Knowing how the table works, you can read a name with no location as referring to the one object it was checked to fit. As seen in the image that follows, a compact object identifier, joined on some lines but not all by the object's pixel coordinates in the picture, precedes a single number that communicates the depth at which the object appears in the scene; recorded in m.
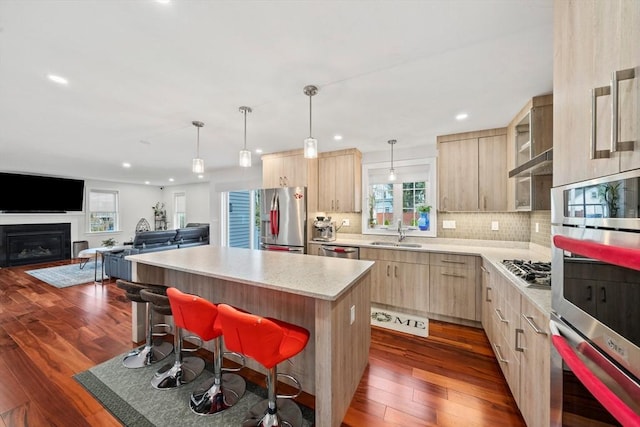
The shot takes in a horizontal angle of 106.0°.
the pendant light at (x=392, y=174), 3.69
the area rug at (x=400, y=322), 2.87
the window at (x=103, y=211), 7.82
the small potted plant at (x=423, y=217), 3.80
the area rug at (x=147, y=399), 1.62
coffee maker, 4.14
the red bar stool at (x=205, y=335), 1.62
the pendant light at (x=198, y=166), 2.72
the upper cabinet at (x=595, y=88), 0.71
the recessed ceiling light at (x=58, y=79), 2.00
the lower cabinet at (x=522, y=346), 1.24
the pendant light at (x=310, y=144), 2.15
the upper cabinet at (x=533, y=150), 2.26
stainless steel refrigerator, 4.09
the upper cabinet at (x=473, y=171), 3.09
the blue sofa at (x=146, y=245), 4.73
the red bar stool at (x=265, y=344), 1.34
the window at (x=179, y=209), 9.00
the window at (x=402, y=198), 3.81
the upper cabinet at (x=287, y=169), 4.19
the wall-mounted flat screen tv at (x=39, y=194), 6.11
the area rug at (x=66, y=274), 4.76
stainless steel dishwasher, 3.62
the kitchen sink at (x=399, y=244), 3.49
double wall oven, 0.69
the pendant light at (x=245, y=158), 2.42
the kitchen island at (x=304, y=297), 1.46
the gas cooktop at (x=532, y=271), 1.51
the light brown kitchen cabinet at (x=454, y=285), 2.92
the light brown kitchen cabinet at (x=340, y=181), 4.11
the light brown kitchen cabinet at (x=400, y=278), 3.20
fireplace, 6.27
